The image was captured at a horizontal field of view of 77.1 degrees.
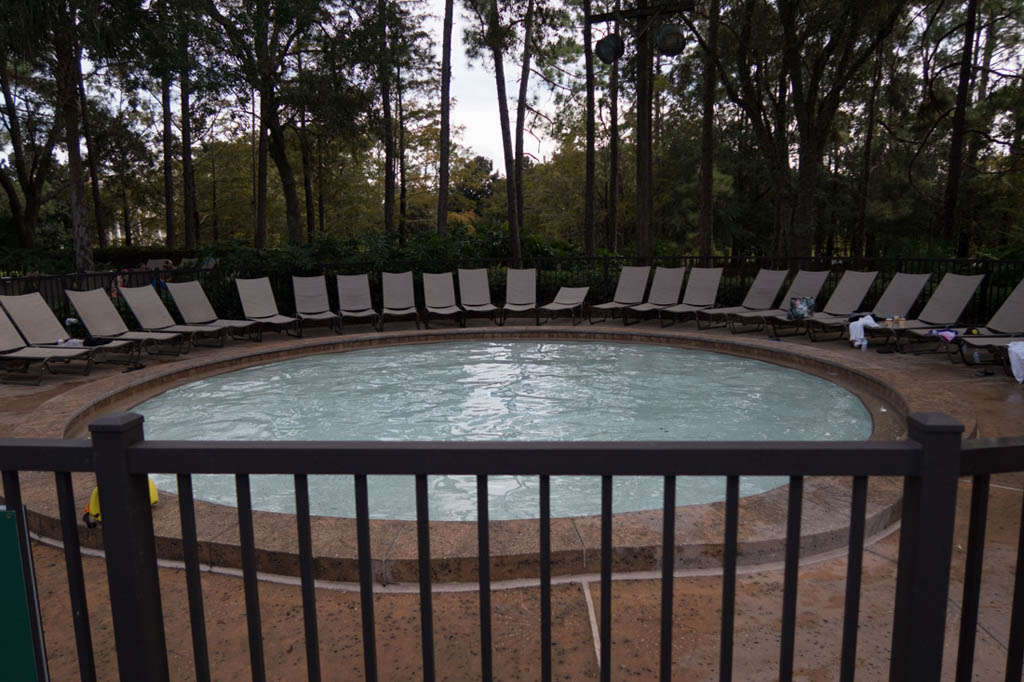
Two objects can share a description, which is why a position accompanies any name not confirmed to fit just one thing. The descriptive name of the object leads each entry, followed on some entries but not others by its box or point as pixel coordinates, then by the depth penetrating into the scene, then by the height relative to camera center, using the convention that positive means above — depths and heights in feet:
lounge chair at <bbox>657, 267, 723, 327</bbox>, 41.63 -2.74
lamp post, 49.78 +8.80
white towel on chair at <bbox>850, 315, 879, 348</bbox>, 32.07 -4.11
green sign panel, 5.44 -2.99
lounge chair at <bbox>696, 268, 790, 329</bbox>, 39.11 -2.75
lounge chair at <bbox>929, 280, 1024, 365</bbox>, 26.18 -3.67
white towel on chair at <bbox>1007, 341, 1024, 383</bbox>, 23.29 -4.09
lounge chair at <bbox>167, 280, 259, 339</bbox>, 36.45 -2.75
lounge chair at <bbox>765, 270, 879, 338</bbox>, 34.99 -2.64
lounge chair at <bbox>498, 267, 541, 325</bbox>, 45.24 -2.37
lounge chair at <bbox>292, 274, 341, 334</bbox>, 41.11 -2.65
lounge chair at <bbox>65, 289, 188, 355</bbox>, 31.71 -2.89
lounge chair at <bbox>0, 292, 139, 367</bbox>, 29.14 -2.81
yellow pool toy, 11.89 -4.70
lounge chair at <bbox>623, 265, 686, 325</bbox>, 42.91 -2.49
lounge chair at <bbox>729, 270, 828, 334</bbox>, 37.42 -2.49
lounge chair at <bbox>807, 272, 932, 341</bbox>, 33.22 -2.83
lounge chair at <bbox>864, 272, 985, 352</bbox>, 30.83 -3.06
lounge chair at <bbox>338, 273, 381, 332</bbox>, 42.24 -2.55
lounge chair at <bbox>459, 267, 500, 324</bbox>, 44.45 -2.53
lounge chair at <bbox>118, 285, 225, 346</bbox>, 34.04 -2.83
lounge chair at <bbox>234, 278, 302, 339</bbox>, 38.83 -2.85
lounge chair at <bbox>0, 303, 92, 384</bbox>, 26.96 -3.90
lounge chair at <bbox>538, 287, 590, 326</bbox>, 43.68 -3.46
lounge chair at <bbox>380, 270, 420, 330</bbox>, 42.83 -2.60
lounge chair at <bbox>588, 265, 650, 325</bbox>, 43.70 -2.49
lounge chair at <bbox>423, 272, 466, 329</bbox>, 43.21 -2.78
